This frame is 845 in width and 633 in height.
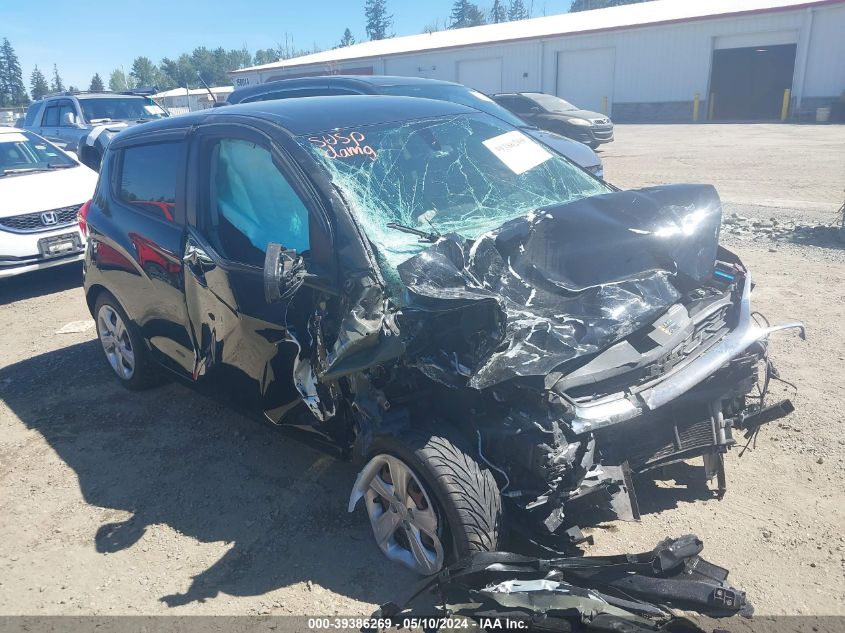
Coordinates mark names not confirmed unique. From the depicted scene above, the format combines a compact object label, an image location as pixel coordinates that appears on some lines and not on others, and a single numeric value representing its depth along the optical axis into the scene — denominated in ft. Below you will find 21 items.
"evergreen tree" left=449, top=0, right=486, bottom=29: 360.07
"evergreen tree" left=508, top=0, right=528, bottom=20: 368.60
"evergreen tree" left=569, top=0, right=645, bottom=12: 273.50
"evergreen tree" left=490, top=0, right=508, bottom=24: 339.98
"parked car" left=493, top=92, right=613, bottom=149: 51.88
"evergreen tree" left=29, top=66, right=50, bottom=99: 303.99
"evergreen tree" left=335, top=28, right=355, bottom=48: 377.34
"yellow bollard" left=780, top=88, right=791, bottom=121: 87.40
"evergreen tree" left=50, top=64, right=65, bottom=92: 310.24
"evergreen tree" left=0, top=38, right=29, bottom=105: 292.92
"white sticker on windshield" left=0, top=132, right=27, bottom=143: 29.28
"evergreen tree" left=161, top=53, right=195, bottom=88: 345.31
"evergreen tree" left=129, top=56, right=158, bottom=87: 371.29
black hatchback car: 8.46
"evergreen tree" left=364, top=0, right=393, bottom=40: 370.32
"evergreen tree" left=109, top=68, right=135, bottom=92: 388.78
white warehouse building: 85.56
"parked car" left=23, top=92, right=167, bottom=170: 42.60
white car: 24.40
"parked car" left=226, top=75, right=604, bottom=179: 25.35
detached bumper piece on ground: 7.26
